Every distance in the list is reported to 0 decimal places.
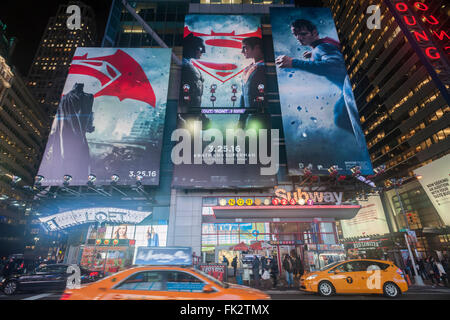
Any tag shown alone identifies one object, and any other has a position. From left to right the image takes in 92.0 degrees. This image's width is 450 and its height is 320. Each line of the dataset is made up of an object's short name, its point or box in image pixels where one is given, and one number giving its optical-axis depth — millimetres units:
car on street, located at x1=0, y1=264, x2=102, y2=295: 11250
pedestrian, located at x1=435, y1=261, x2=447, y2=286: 15251
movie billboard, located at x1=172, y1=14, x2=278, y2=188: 21234
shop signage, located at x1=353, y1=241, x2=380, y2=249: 23031
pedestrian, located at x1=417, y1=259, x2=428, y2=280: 17683
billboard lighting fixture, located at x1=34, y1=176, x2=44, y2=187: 19336
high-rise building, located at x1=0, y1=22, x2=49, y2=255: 53466
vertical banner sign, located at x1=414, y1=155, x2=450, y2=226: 21500
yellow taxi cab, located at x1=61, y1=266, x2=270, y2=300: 5168
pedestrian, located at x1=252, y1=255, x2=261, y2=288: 14351
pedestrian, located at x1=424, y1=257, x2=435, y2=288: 15820
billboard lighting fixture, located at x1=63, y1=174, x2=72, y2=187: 19406
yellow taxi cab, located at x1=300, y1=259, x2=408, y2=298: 10219
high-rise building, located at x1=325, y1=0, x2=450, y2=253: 33969
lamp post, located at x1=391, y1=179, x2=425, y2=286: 15183
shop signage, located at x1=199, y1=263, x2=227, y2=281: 13445
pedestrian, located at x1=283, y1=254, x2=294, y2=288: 14282
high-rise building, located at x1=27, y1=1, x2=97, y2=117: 98875
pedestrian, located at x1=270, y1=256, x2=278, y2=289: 14178
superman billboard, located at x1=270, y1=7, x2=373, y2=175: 21531
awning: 19672
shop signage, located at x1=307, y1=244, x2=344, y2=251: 15691
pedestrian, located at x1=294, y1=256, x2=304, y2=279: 15031
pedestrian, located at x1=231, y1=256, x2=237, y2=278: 16748
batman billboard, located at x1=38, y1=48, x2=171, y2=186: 20906
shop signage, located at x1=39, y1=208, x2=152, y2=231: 19844
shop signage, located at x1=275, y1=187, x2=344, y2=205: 19703
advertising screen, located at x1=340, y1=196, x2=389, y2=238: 30172
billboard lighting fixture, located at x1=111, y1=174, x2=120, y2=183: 19672
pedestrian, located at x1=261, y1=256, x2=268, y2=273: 14953
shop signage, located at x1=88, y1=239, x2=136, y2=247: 17016
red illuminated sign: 18531
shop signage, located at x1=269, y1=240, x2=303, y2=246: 16703
